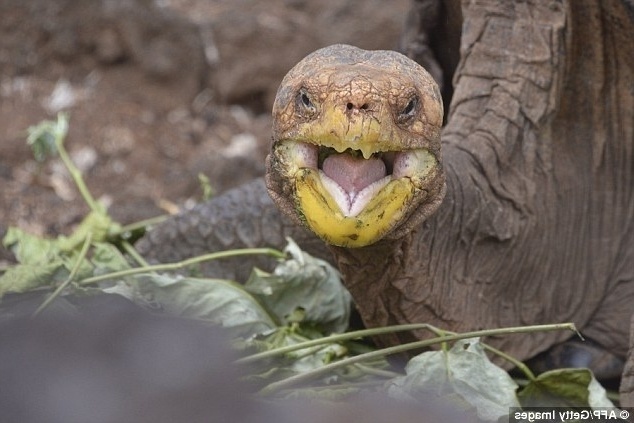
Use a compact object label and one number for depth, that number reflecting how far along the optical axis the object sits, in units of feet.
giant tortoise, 21.07
